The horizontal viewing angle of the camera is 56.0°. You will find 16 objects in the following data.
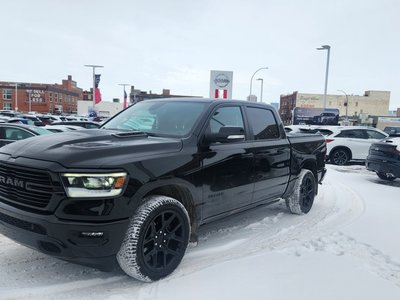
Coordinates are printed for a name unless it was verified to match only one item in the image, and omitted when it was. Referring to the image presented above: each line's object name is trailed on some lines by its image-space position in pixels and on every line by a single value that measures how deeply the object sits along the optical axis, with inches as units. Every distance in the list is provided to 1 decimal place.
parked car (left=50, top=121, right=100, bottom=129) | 645.9
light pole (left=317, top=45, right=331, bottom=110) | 995.3
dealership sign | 714.2
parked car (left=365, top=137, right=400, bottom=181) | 374.0
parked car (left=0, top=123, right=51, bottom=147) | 406.0
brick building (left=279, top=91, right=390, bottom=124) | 3732.8
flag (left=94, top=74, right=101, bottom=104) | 1498.5
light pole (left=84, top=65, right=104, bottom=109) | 1491.6
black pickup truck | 121.4
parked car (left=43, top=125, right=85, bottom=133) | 491.8
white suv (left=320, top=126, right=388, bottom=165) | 581.0
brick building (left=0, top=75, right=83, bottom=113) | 3563.0
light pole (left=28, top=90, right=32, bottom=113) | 3504.9
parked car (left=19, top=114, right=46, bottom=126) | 767.1
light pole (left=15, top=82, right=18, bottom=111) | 3302.2
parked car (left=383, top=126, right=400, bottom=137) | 1363.8
